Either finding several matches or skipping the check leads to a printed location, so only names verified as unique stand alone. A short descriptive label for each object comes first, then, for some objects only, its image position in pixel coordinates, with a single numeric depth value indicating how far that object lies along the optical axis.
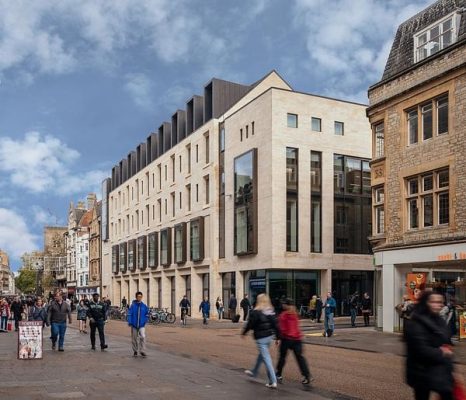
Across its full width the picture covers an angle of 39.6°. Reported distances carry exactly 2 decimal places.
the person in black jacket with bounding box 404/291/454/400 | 6.21
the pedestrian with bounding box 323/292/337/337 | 25.64
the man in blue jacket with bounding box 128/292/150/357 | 17.25
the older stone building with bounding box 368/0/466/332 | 23.75
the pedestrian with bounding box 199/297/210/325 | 40.18
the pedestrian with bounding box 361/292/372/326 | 32.47
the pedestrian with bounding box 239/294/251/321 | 38.66
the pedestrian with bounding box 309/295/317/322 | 38.12
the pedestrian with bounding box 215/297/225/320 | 44.62
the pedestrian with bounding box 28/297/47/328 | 26.14
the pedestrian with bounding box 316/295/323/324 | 37.56
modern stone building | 41.31
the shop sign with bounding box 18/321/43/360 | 16.58
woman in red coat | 11.75
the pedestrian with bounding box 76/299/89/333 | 30.42
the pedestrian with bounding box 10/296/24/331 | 31.66
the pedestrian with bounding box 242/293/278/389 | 11.60
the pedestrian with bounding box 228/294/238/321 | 41.25
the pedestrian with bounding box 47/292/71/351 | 19.16
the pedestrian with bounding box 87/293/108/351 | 18.98
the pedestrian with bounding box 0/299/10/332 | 31.84
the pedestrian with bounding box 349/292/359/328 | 32.03
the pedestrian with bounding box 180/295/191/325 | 39.97
